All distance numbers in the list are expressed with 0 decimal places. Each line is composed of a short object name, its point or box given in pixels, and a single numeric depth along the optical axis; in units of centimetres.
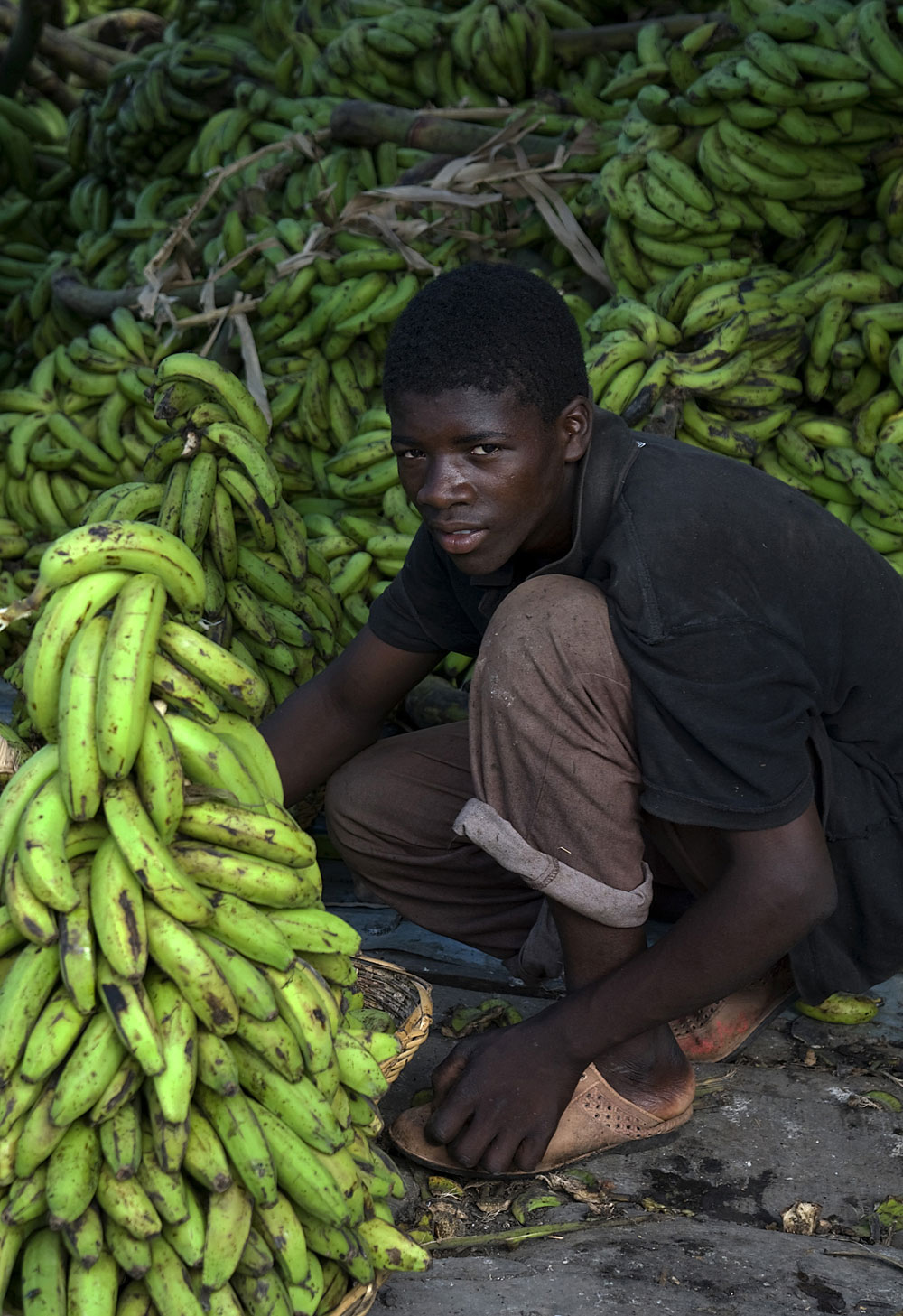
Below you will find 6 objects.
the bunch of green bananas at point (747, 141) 383
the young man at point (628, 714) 214
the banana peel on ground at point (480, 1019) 270
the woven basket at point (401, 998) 226
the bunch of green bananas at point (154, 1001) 150
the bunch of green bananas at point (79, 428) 441
